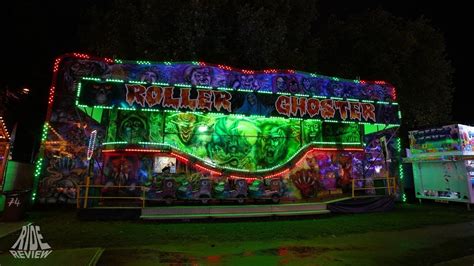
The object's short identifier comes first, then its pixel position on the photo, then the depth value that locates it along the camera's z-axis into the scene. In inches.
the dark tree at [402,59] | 925.8
